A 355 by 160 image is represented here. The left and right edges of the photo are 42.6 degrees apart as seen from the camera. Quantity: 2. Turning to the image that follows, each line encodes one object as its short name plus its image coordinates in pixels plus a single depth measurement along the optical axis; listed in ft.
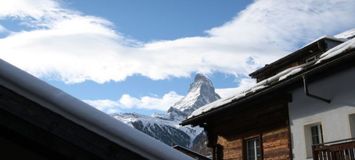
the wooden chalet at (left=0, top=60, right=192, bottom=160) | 8.66
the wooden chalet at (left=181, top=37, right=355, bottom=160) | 35.09
